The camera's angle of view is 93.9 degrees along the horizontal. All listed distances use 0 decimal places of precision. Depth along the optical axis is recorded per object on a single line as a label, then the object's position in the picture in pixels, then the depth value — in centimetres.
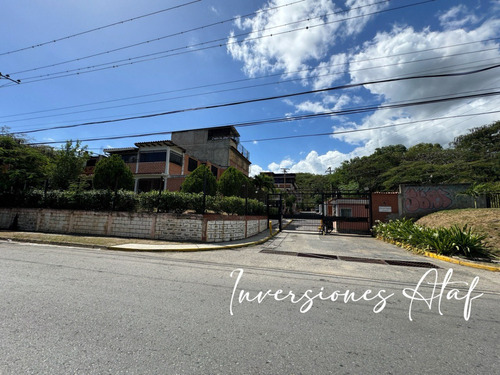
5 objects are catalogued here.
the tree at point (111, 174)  1773
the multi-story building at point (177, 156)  2630
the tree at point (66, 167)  2053
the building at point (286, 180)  8869
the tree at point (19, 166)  1579
